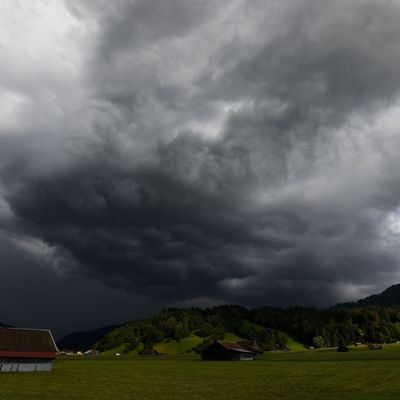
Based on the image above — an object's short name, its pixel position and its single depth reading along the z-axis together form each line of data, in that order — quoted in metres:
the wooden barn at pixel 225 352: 146.62
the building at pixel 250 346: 169.68
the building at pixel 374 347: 177.65
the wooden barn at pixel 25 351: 80.75
